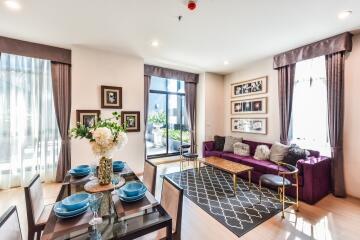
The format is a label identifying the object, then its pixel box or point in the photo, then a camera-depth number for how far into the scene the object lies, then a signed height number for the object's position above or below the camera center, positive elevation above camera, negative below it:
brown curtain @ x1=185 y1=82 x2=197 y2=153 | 5.46 +0.40
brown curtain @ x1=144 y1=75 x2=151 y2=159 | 4.64 +0.72
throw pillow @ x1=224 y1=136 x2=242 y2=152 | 4.59 -0.63
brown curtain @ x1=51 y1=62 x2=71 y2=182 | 3.50 +0.28
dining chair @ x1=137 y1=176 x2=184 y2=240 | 1.40 -0.77
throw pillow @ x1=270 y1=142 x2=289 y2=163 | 3.49 -0.67
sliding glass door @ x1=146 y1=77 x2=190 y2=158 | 5.20 +0.02
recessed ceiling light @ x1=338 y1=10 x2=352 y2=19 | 2.35 +1.47
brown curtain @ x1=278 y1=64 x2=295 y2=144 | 3.73 +0.51
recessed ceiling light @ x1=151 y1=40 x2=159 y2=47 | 3.24 +1.48
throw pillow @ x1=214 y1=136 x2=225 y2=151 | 4.88 -0.67
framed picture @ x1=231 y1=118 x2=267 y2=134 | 4.38 -0.15
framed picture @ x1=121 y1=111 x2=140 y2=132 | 3.94 -0.01
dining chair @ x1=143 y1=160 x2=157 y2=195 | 2.04 -0.70
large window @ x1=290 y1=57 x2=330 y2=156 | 3.34 +0.25
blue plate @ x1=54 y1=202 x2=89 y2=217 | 1.20 -0.65
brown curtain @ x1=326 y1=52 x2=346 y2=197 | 2.97 -0.02
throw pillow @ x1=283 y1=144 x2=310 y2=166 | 3.18 -0.66
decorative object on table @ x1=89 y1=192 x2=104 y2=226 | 1.23 -0.62
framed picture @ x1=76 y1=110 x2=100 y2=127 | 3.46 +0.07
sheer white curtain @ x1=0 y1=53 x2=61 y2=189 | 3.21 -0.05
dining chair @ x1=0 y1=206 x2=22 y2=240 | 1.04 -0.68
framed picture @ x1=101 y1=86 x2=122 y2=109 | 3.69 +0.50
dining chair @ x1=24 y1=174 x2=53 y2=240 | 1.49 -0.84
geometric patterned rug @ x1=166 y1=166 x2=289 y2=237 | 2.31 -1.33
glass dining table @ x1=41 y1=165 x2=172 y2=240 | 1.09 -0.71
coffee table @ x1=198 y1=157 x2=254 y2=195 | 3.12 -0.91
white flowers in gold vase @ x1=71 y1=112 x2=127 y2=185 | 1.55 -0.19
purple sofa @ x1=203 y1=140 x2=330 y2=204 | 2.73 -0.95
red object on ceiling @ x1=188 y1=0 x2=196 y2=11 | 2.06 +1.39
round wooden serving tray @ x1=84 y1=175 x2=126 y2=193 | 1.59 -0.64
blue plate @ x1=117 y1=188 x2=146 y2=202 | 1.40 -0.64
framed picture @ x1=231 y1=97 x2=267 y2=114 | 4.38 +0.38
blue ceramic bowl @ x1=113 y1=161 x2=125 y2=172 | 2.20 -0.61
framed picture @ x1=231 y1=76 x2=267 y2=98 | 4.36 +0.89
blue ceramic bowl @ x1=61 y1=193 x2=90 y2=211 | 1.25 -0.64
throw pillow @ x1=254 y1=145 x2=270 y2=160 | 3.75 -0.73
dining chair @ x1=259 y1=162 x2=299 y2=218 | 2.44 -0.92
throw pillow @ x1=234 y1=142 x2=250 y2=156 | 4.21 -0.73
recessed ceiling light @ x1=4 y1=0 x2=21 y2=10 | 2.13 +1.46
